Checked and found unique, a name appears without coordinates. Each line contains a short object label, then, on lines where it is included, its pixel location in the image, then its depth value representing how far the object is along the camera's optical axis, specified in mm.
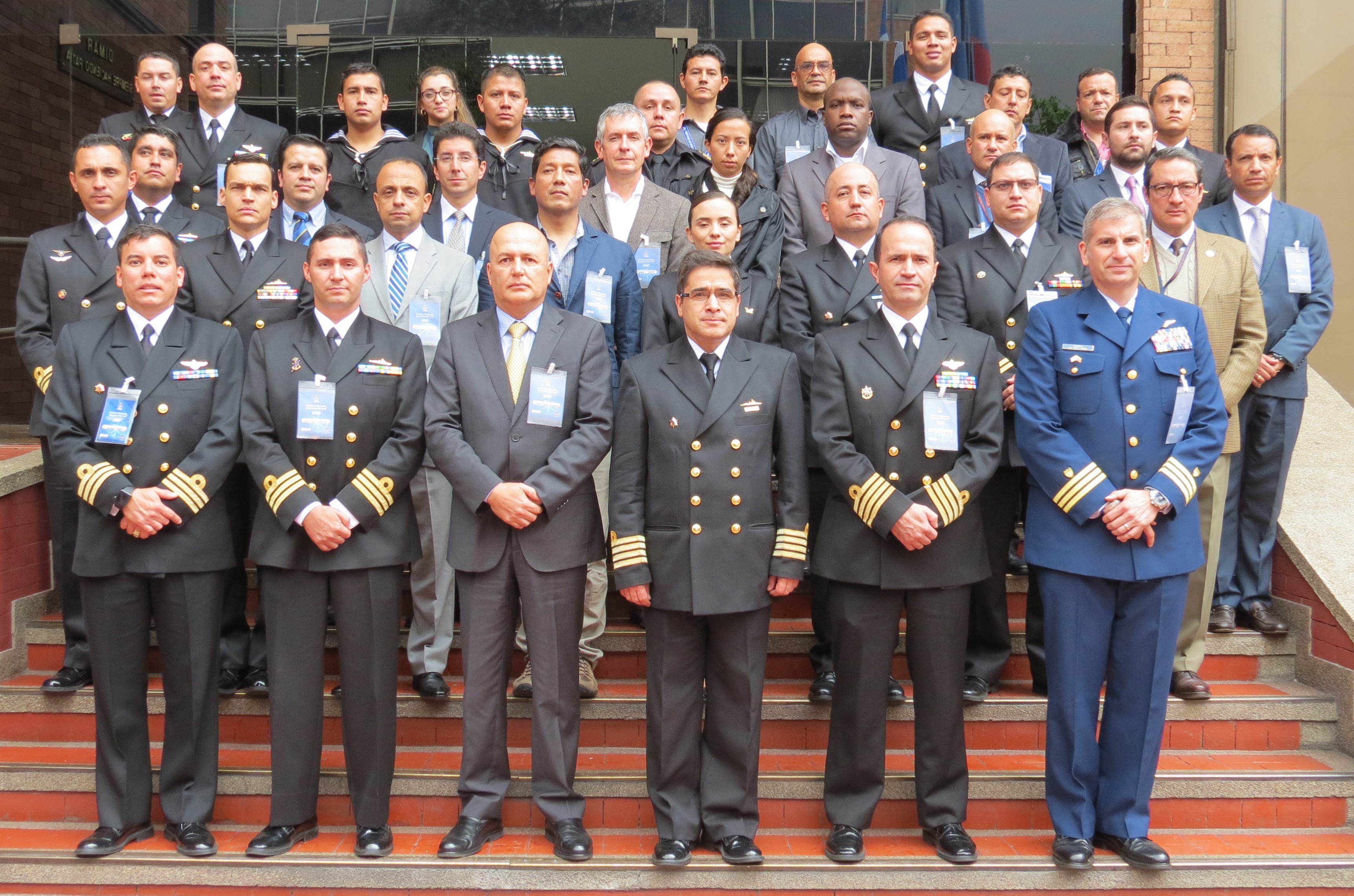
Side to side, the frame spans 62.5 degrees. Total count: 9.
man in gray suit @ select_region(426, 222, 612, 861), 3891
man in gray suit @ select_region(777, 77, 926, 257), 5406
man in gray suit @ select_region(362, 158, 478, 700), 4645
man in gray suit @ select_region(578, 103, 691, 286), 5219
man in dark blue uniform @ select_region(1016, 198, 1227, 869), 3846
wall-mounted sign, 8148
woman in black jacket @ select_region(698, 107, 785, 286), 5086
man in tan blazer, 4609
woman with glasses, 6062
